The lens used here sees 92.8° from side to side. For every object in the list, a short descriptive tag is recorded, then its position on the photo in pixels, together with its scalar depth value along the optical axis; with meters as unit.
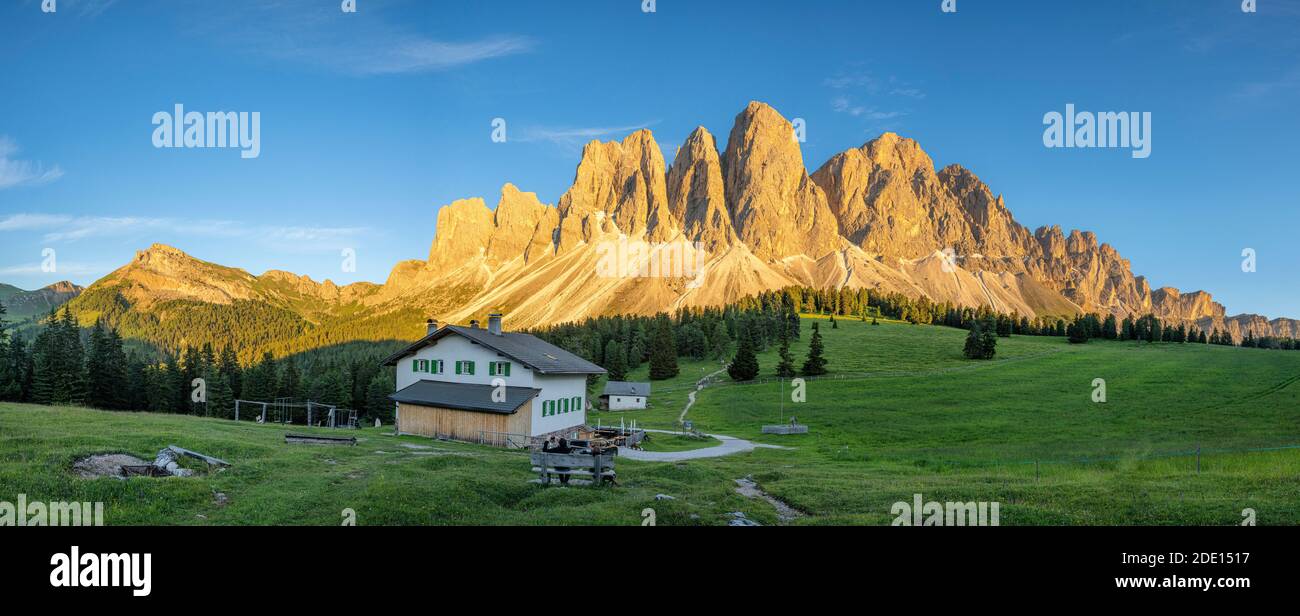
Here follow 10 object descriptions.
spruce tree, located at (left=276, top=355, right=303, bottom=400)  89.39
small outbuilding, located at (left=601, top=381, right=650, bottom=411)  85.06
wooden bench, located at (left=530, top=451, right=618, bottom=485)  21.58
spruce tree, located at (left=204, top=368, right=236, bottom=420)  79.44
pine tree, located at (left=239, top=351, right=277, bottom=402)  84.94
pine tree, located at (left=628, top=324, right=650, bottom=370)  124.41
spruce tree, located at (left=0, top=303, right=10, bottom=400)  67.56
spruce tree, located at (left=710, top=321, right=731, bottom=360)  126.44
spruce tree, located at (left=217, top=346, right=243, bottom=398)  87.86
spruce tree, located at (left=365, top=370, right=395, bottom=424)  87.19
